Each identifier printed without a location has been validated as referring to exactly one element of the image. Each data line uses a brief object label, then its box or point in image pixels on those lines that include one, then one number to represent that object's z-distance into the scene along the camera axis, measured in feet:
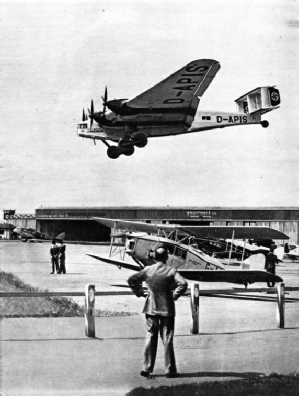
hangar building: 194.70
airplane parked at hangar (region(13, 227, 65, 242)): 219.41
